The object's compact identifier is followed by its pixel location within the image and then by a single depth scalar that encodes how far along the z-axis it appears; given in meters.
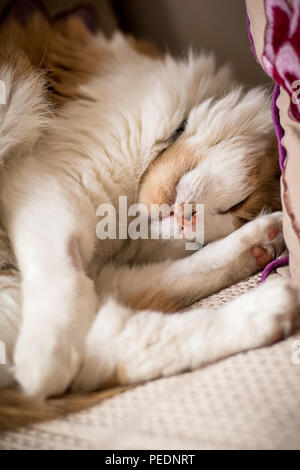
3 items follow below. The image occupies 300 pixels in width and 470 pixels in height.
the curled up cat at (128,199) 0.45
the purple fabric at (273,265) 0.52
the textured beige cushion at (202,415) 0.39
